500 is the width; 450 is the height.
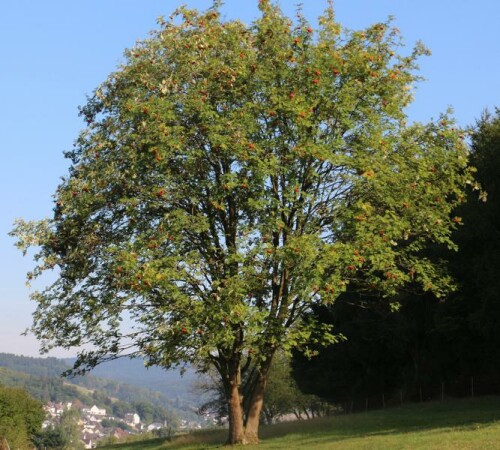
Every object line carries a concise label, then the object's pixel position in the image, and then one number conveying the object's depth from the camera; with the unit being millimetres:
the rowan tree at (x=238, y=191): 28516
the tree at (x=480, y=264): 43625
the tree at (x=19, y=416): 86125
